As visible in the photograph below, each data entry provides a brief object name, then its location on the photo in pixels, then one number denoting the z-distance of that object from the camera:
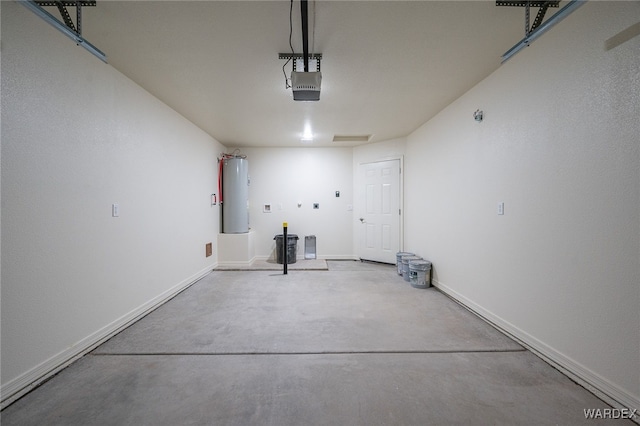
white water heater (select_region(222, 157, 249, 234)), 5.05
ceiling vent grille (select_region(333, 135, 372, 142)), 4.92
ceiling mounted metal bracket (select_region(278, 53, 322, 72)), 2.21
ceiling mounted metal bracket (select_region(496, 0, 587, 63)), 1.56
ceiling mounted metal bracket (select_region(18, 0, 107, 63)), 1.54
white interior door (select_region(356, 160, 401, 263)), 4.98
